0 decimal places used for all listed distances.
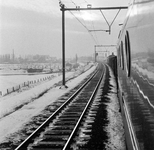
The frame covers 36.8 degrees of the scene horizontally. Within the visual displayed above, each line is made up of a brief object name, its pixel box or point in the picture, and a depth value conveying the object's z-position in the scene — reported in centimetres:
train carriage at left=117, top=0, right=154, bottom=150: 221
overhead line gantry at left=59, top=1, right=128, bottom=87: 1681
